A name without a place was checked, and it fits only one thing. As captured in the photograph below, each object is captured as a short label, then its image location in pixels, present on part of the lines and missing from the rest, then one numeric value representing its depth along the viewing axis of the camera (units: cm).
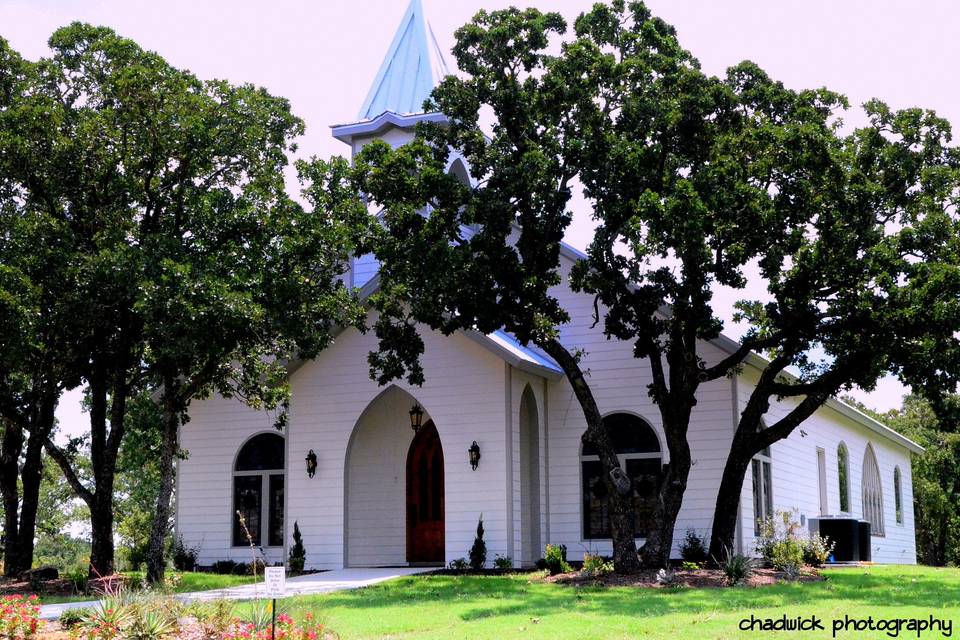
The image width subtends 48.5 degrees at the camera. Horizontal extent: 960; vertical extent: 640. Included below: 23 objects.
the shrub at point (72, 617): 1122
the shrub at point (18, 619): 1072
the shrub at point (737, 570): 1617
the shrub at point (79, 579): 1742
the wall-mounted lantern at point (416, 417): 2200
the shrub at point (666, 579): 1616
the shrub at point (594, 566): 1783
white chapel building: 2045
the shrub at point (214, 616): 1096
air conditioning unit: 2262
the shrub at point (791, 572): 1680
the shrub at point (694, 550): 1970
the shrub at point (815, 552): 1958
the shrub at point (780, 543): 1812
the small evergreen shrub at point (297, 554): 2072
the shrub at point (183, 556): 2277
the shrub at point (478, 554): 1964
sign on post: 928
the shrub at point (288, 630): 1002
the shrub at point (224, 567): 2239
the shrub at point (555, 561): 1817
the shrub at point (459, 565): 1970
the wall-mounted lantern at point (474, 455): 2022
